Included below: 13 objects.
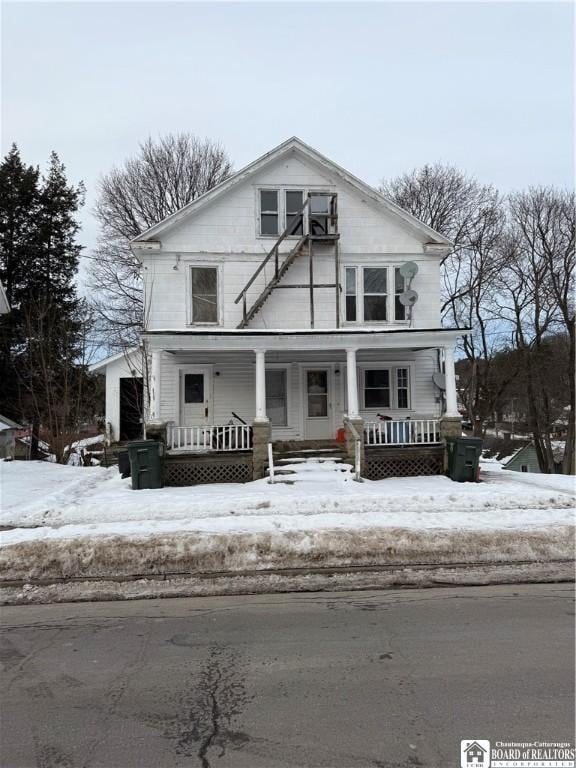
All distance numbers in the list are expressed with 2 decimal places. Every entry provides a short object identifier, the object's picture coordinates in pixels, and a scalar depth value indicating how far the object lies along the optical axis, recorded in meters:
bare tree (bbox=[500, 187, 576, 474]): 27.89
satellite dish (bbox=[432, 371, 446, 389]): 14.88
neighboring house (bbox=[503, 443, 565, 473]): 37.34
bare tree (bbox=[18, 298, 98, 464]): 19.14
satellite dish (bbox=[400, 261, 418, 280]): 14.77
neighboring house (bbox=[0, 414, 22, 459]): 19.60
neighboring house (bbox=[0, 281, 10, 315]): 17.39
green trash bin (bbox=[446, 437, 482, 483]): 12.32
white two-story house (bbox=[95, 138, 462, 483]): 14.60
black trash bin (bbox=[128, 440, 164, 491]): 11.53
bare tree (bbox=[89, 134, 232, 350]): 27.34
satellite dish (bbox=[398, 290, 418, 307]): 14.64
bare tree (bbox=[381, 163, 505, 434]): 27.89
